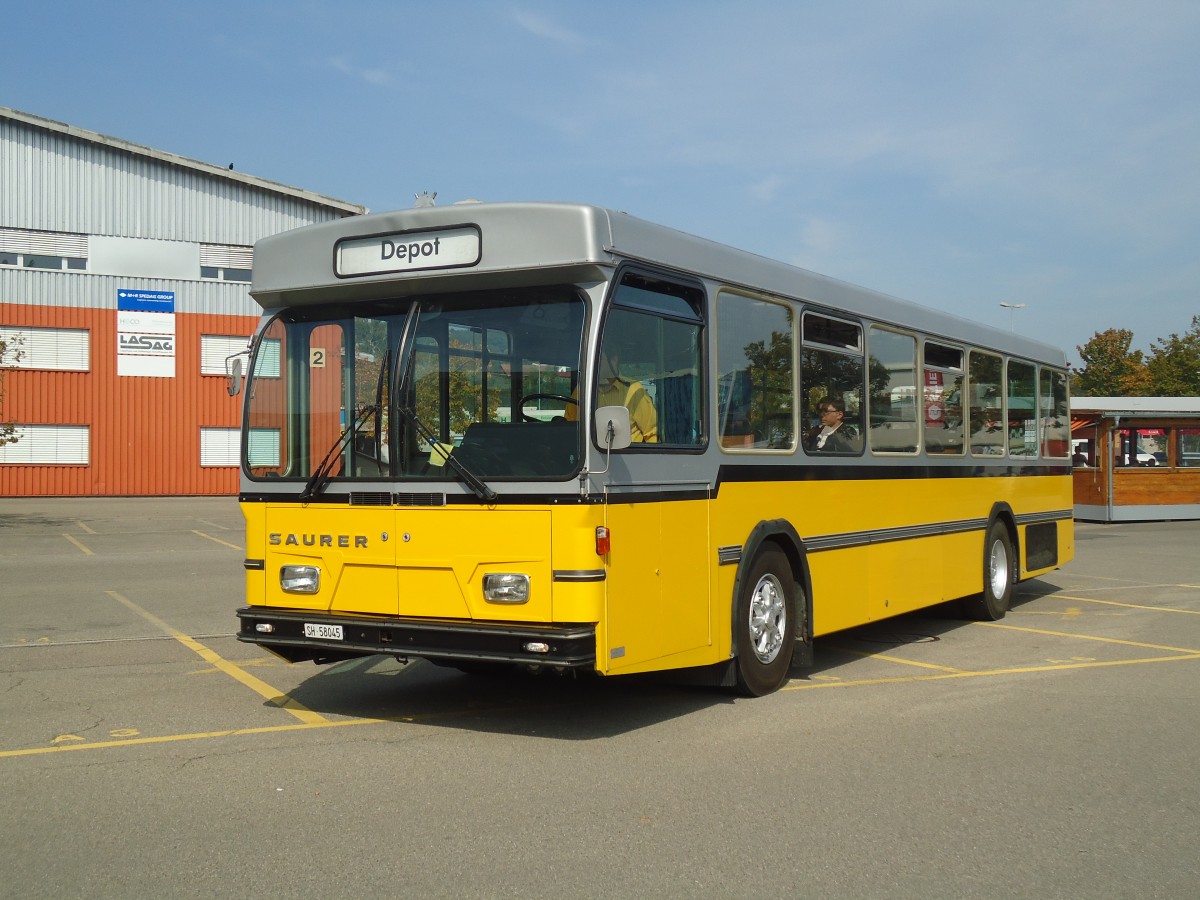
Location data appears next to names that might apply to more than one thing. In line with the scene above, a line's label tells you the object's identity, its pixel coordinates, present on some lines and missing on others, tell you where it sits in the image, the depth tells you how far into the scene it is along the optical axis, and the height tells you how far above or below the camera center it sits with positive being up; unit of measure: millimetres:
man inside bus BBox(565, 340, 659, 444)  6652 +375
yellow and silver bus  6559 +98
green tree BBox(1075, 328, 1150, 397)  67000 +5429
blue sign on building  40812 +5710
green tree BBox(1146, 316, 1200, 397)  62031 +4846
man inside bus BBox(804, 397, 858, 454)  8875 +226
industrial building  39906 +5524
